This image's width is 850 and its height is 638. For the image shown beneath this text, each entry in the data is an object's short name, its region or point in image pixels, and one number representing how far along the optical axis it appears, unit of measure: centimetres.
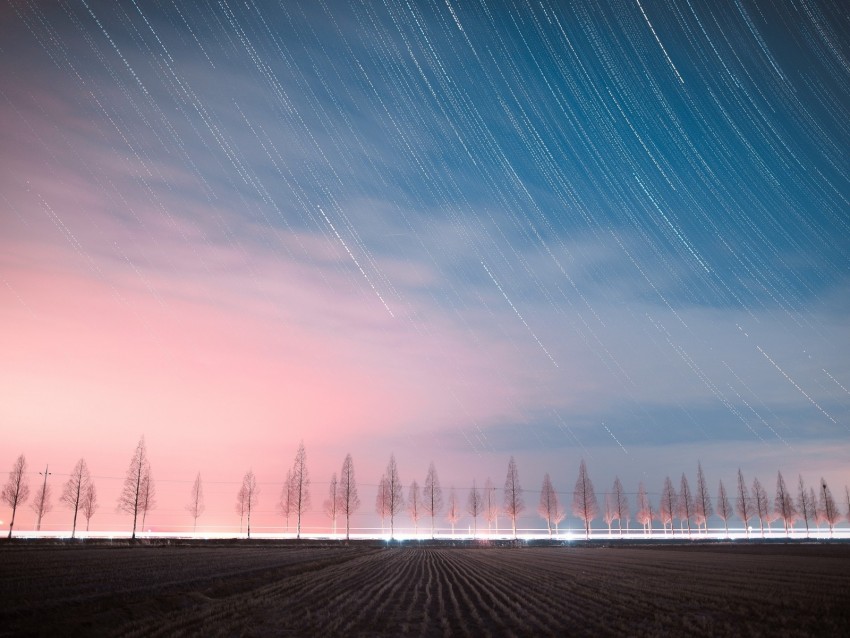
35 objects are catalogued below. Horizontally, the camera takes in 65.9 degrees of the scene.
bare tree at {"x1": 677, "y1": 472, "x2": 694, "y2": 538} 14250
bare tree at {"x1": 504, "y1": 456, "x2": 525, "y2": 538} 12494
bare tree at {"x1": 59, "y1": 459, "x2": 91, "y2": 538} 9888
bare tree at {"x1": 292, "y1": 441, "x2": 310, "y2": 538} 10925
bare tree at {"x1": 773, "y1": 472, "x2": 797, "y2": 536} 14812
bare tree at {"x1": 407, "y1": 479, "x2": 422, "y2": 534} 12850
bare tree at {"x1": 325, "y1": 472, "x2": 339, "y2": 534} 11200
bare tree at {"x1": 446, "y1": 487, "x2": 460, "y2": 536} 13625
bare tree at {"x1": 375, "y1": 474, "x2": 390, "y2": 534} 11994
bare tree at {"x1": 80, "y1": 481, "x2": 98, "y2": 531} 10342
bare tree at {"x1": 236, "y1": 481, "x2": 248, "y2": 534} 11538
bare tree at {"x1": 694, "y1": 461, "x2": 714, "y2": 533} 14438
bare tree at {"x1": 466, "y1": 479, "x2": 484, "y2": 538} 13425
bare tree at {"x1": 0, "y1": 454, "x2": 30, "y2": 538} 9925
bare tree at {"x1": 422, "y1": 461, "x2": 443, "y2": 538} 12362
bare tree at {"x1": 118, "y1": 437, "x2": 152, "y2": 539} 9038
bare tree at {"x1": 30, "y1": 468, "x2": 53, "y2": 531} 10690
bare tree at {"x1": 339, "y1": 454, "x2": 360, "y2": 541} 11094
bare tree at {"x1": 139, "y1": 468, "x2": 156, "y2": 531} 9606
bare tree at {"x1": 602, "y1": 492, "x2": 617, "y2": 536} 14538
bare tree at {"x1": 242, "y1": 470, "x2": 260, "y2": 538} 11283
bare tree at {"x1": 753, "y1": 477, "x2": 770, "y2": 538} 14600
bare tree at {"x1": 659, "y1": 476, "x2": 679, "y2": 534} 14375
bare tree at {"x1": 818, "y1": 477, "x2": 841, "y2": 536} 14875
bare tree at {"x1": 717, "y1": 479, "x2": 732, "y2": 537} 14725
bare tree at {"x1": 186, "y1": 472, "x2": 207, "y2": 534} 11675
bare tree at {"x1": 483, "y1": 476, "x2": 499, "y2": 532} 13262
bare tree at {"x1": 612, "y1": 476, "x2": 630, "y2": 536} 14325
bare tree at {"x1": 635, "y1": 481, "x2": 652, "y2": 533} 14650
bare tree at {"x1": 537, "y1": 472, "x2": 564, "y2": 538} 12962
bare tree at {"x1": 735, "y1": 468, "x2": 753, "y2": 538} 14202
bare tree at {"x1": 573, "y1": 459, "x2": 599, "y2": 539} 12912
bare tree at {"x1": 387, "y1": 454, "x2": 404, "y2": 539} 11869
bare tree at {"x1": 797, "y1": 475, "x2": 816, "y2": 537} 15323
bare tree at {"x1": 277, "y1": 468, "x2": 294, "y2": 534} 11231
